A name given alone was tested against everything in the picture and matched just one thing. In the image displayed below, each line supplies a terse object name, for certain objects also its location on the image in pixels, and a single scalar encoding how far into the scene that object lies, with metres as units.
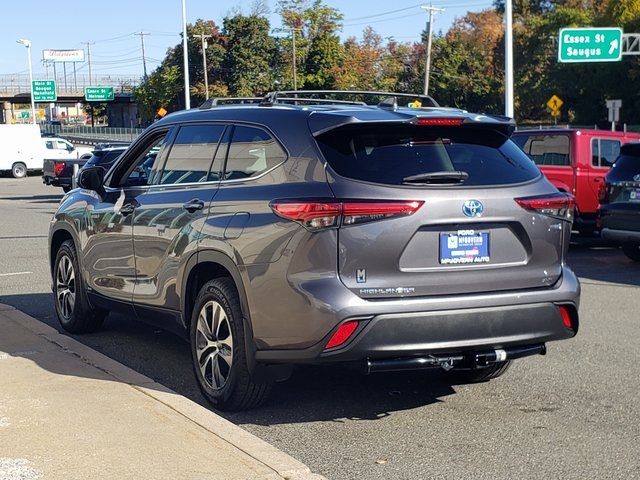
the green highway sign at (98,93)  94.44
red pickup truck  15.37
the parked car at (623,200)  13.30
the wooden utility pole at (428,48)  57.28
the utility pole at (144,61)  106.17
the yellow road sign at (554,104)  43.91
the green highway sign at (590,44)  37.00
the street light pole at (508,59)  24.31
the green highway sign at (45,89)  89.69
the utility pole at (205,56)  73.35
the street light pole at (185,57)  46.03
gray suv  5.39
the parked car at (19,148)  46.84
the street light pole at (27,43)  80.25
